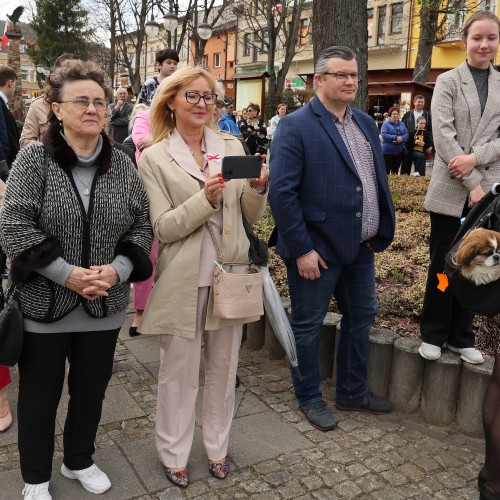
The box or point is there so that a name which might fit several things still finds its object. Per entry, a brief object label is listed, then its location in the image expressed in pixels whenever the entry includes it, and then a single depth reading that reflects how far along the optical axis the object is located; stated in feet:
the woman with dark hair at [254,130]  52.16
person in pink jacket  13.84
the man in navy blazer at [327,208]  10.84
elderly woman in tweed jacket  8.13
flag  60.00
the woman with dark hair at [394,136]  44.42
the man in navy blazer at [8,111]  18.54
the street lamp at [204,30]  72.79
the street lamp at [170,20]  68.44
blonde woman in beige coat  9.15
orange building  162.18
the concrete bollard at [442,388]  11.95
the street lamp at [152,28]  74.63
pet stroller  8.30
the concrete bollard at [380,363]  12.70
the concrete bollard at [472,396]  11.57
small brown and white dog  8.09
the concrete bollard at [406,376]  12.34
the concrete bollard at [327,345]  13.65
